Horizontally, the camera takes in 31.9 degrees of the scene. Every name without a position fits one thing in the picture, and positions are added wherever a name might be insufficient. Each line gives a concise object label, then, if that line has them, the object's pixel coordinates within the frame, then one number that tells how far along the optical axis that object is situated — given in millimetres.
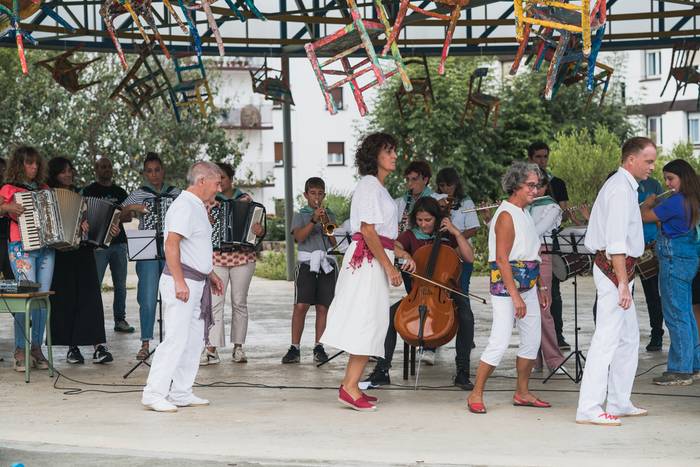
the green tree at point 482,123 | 35375
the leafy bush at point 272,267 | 26219
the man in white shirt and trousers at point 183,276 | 8820
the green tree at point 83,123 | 29703
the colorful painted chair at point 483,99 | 14883
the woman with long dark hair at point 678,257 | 9828
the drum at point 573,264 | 10430
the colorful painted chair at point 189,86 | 13641
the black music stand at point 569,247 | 10062
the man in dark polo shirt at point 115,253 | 12914
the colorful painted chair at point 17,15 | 9047
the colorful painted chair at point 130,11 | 9219
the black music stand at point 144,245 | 10789
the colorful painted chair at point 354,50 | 8875
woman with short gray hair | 8641
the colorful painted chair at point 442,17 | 8891
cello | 9547
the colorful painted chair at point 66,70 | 13703
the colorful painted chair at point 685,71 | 14648
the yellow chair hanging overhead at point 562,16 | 8297
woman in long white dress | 8742
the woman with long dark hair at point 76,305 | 11797
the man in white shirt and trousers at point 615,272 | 8227
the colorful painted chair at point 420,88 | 15098
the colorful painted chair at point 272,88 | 14898
